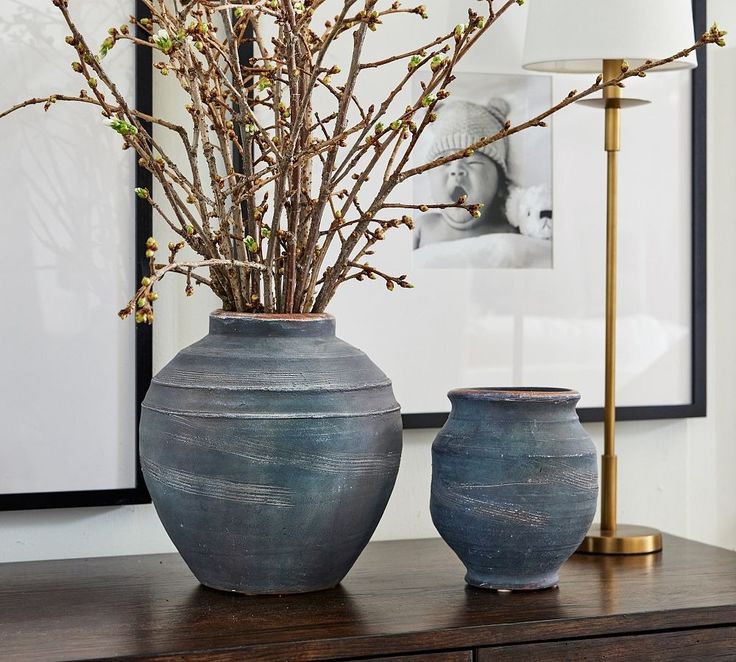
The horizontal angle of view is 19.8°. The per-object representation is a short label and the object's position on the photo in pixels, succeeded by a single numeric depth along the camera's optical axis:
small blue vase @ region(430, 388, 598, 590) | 2.39
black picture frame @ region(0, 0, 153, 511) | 2.61
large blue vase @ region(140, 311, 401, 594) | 2.33
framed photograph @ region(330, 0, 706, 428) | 2.76
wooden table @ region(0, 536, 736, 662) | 2.23
